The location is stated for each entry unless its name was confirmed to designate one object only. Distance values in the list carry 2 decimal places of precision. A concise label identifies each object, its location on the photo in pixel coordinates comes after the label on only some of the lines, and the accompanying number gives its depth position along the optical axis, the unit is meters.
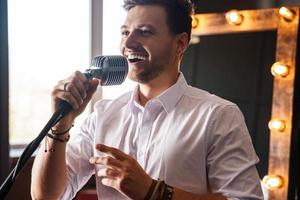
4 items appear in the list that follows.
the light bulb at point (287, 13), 1.81
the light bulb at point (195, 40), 2.23
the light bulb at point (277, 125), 1.83
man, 0.85
